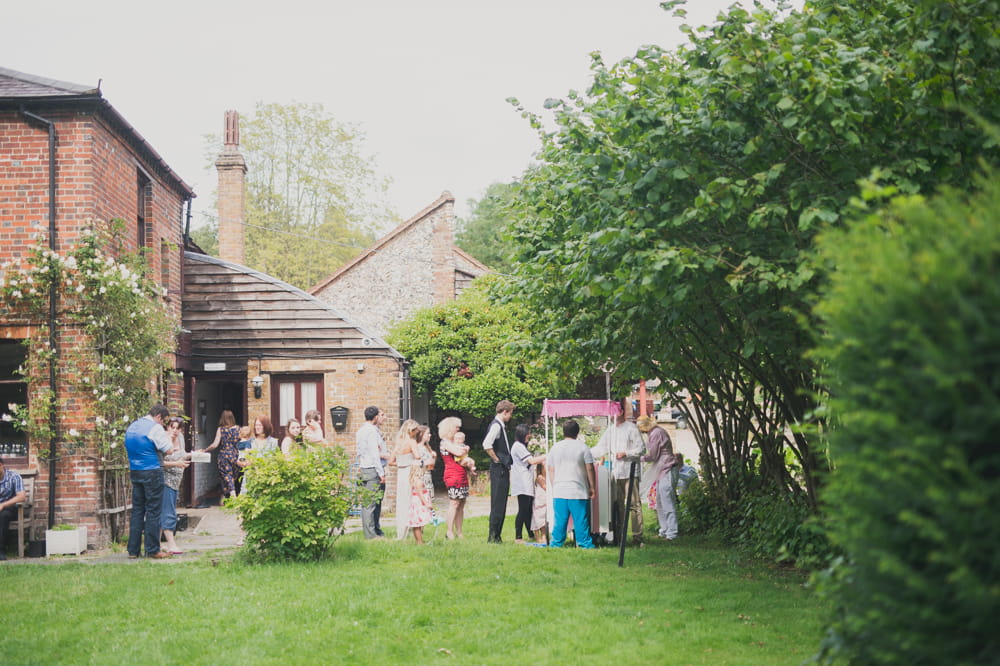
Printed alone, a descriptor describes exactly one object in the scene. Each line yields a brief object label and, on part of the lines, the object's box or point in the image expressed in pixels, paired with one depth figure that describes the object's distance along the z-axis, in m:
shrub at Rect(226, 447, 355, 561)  10.06
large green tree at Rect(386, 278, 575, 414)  23.08
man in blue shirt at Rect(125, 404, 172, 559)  11.19
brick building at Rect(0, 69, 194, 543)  12.35
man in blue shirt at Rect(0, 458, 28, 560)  11.74
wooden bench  11.91
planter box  11.81
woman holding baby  12.17
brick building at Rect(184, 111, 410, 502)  19.36
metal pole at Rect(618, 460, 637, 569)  10.09
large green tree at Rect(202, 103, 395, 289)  44.00
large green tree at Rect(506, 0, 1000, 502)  6.63
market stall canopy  12.87
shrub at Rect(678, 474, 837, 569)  10.51
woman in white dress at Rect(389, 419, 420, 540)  12.01
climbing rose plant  12.30
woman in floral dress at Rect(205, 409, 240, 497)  16.16
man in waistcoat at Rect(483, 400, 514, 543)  12.46
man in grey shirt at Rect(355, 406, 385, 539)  12.54
